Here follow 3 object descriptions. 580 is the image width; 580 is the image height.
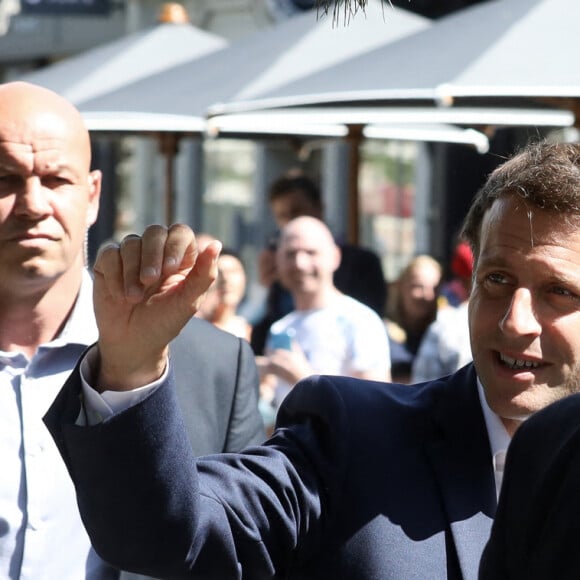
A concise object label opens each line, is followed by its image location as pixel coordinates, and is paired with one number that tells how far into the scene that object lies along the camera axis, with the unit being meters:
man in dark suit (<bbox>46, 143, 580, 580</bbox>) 3.88
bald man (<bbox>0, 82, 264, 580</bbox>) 5.82
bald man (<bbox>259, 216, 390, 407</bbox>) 11.02
